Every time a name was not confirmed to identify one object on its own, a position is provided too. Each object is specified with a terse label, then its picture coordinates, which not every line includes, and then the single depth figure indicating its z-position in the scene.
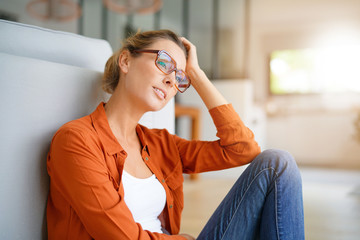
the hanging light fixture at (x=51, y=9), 4.16
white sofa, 0.84
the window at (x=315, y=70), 5.81
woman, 0.78
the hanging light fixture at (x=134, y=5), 3.63
